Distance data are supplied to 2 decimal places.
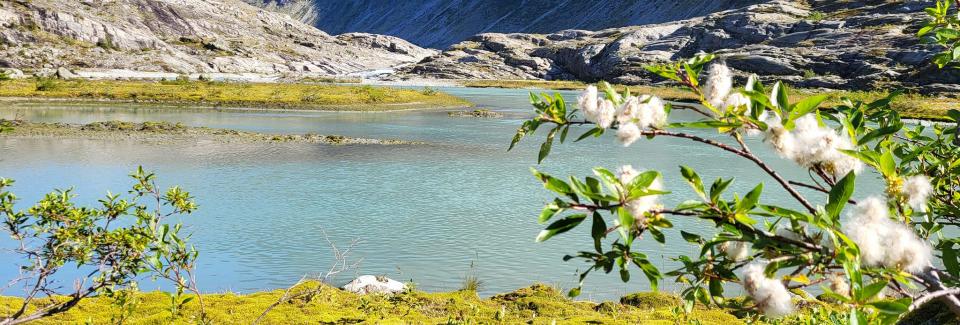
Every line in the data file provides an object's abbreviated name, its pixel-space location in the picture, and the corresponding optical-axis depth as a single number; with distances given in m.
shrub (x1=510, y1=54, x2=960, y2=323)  2.52
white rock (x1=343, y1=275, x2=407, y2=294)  14.15
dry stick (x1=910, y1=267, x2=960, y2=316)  2.74
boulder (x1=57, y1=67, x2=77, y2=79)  111.42
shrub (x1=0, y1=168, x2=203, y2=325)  7.12
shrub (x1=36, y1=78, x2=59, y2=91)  80.81
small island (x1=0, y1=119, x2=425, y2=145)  46.75
